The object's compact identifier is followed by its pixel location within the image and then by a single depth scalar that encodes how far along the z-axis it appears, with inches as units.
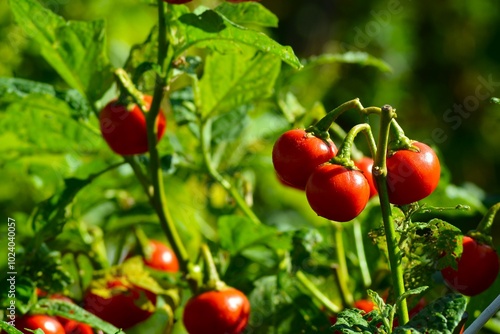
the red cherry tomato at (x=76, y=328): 32.3
